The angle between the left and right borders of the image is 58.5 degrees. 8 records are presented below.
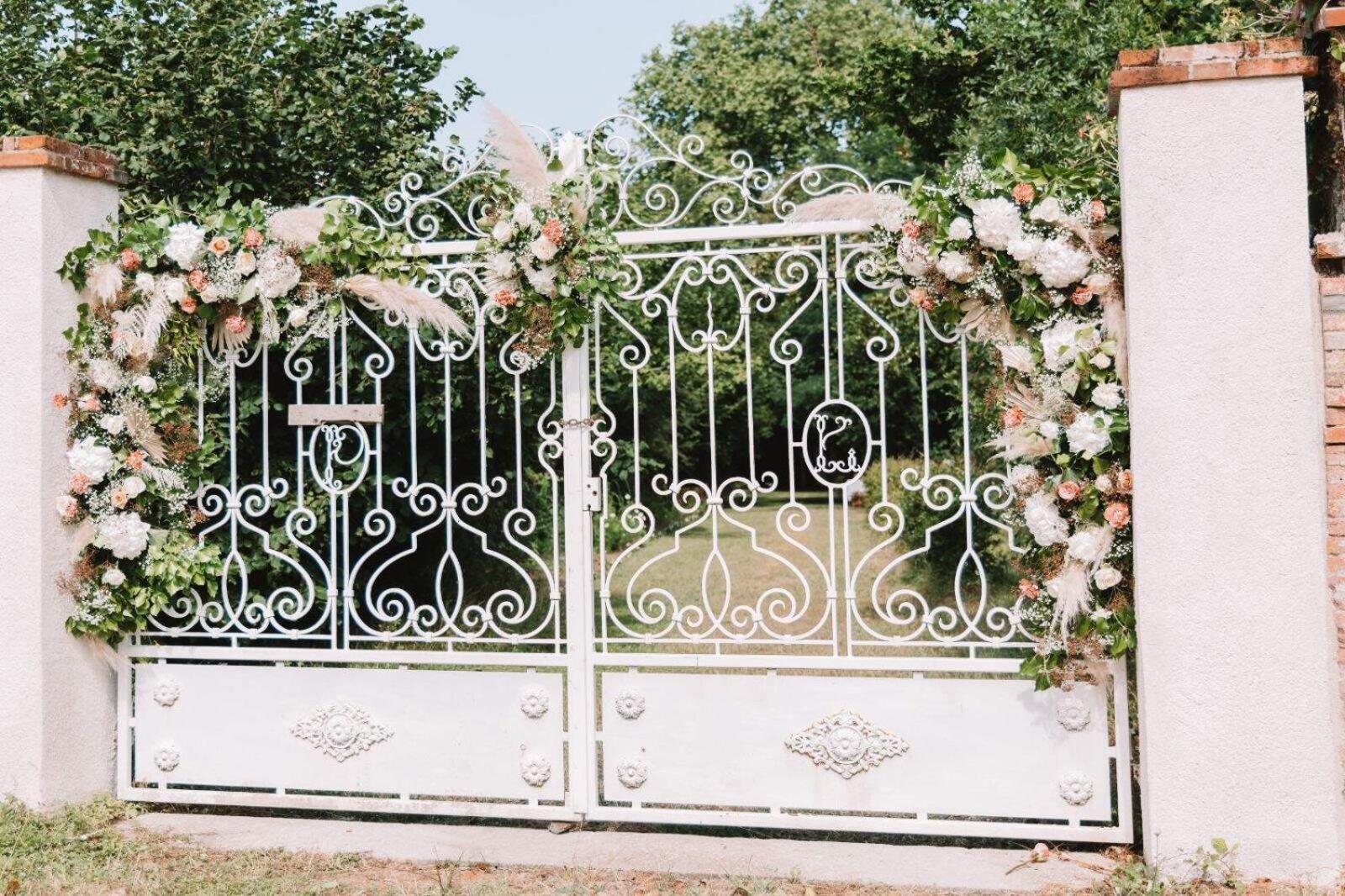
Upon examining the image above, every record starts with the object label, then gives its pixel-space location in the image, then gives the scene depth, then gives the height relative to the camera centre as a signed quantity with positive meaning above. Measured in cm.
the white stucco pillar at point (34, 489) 470 +3
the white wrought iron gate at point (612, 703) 425 -82
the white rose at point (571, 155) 461 +128
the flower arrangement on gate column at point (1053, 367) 401 +37
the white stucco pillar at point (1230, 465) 378 +3
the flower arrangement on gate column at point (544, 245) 452 +92
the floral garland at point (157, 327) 475 +67
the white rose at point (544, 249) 450 +89
